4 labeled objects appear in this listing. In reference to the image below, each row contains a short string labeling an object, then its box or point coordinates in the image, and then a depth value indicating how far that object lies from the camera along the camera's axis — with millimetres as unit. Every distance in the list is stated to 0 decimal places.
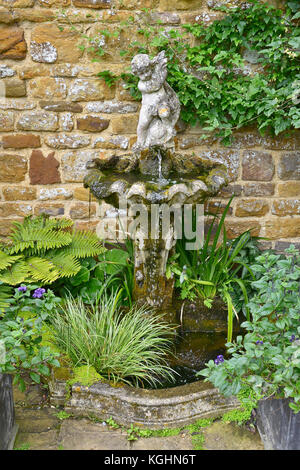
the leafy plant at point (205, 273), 3559
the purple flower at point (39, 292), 2868
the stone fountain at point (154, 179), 3086
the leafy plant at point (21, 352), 2471
